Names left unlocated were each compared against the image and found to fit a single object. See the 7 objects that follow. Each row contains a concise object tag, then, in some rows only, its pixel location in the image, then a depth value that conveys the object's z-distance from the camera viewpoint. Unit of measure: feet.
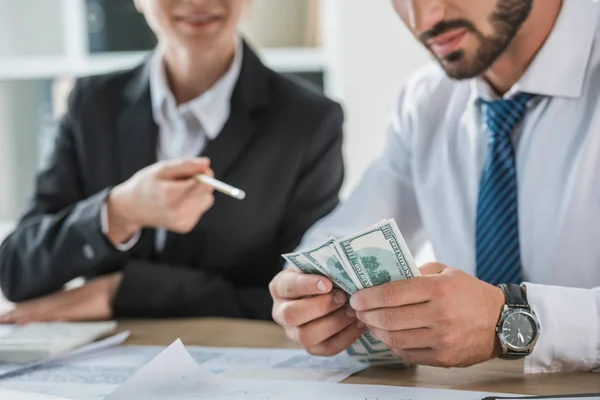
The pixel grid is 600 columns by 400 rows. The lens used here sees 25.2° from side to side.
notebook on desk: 5.58
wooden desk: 4.81
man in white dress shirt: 4.86
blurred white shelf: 12.81
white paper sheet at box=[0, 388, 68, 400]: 4.79
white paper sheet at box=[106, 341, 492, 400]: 4.75
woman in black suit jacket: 6.84
